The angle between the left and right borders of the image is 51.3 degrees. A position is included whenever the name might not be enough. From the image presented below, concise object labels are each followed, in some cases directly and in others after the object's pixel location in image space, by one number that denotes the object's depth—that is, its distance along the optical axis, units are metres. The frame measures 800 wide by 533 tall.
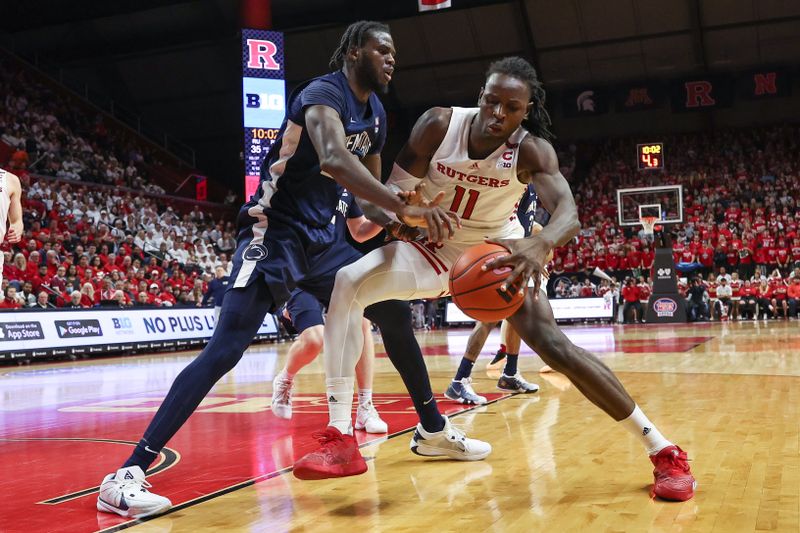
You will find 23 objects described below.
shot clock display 26.56
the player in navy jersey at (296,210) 3.26
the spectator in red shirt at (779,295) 22.30
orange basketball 3.17
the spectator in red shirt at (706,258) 24.25
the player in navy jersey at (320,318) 4.43
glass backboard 23.06
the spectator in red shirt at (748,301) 22.69
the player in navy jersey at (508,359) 6.35
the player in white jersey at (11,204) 6.45
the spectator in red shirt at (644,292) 22.58
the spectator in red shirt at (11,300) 13.83
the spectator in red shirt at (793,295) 22.09
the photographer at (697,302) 22.22
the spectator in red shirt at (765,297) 22.45
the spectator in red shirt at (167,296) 17.35
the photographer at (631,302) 22.55
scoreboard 16.80
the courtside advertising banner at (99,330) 13.36
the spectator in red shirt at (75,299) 14.71
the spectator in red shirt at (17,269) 14.88
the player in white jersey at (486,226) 3.36
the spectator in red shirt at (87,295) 15.20
